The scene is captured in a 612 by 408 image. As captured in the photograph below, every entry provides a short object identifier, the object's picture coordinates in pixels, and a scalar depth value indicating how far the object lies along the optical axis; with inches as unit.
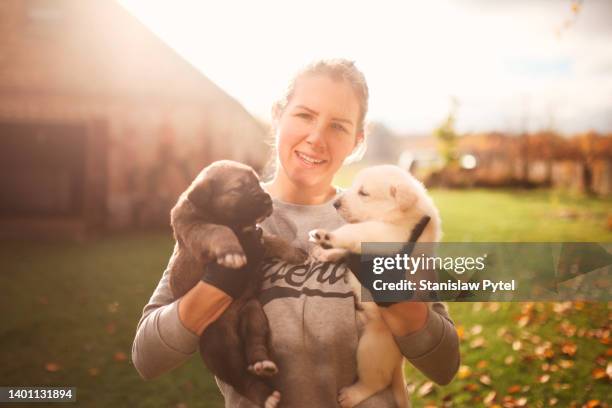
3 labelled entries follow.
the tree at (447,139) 502.5
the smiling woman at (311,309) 63.8
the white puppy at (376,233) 61.1
